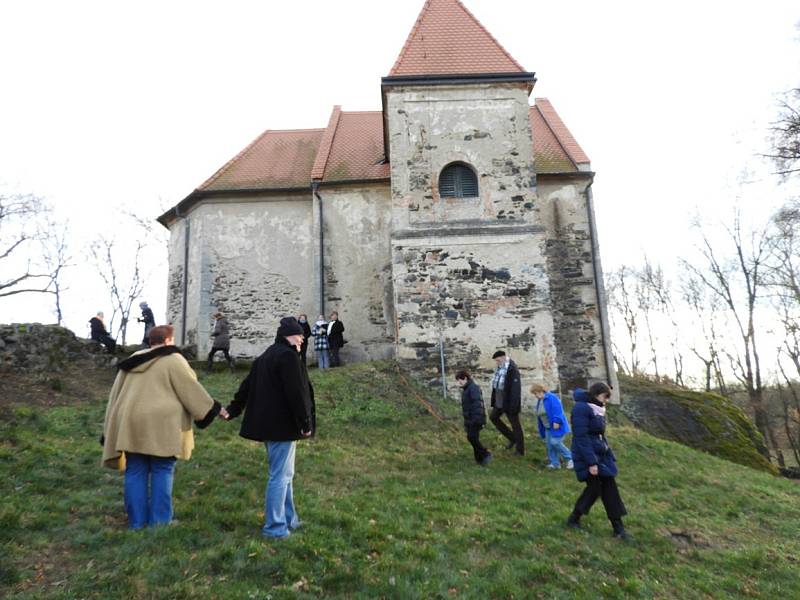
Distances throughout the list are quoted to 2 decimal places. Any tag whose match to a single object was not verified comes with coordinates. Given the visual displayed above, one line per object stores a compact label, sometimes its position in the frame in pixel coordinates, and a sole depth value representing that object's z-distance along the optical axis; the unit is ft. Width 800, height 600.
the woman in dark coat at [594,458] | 18.78
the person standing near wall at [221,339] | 42.75
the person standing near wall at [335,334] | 43.86
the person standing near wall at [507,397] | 28.30
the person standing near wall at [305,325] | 42.47
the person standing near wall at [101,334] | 42.78
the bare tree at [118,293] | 100.58
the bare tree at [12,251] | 76.33
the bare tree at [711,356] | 88.33
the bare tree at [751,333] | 73.82
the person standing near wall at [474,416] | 27.12
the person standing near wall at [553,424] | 27.32
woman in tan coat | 14.40
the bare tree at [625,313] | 97.91
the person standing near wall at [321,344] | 43.25
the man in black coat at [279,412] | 14.88
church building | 40.40
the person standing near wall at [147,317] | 43.73
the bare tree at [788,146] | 38.65
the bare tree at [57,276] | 86.53
